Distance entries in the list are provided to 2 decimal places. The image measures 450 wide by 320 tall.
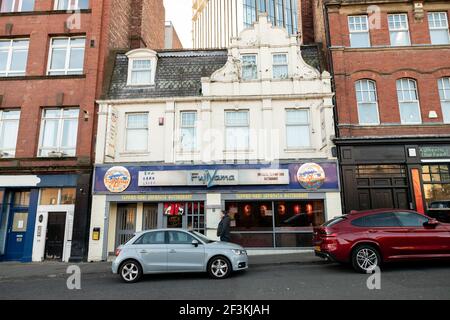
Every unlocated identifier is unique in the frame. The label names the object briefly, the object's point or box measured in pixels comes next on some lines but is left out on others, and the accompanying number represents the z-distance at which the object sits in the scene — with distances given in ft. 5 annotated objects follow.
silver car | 27.17
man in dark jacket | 34.71
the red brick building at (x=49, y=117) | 43.50
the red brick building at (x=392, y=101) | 42.83
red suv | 26.58
